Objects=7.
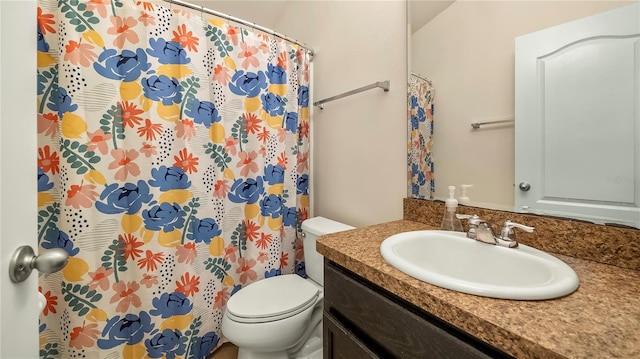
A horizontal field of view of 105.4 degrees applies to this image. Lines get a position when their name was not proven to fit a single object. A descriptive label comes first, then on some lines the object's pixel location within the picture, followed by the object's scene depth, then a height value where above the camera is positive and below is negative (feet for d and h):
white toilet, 3.41 -1.98
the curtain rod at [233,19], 3.84 +2.83
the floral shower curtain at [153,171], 3.21 +0.11
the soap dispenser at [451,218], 2.79 -0.49
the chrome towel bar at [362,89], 3.84 +1.49
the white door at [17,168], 1.24 +0.06
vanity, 1.19 -0.77
